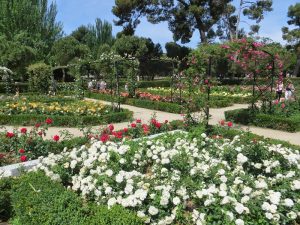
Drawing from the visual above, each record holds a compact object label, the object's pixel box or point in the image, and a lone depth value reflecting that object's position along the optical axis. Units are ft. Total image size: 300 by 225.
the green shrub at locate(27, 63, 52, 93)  44.48
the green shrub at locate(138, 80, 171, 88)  58.08
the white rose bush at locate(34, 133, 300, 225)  7.42
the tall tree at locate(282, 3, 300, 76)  78.94
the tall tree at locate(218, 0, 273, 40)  71.74
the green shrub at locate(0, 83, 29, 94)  53.09
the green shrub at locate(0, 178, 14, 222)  9.52
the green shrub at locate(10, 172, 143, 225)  7.14
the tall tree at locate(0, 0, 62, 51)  77.15
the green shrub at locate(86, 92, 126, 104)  39.74
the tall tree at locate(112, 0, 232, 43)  64.39
